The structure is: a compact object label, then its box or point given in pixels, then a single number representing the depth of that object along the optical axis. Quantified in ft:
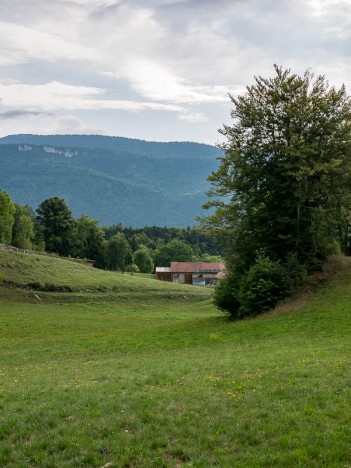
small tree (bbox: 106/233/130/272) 443.32
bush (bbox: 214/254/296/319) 116.37
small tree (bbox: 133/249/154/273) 520.83
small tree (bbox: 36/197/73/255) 375.41
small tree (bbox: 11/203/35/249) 363.76
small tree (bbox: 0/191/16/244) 326.85
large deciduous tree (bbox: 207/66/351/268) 120.88
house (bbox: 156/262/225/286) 447.01
